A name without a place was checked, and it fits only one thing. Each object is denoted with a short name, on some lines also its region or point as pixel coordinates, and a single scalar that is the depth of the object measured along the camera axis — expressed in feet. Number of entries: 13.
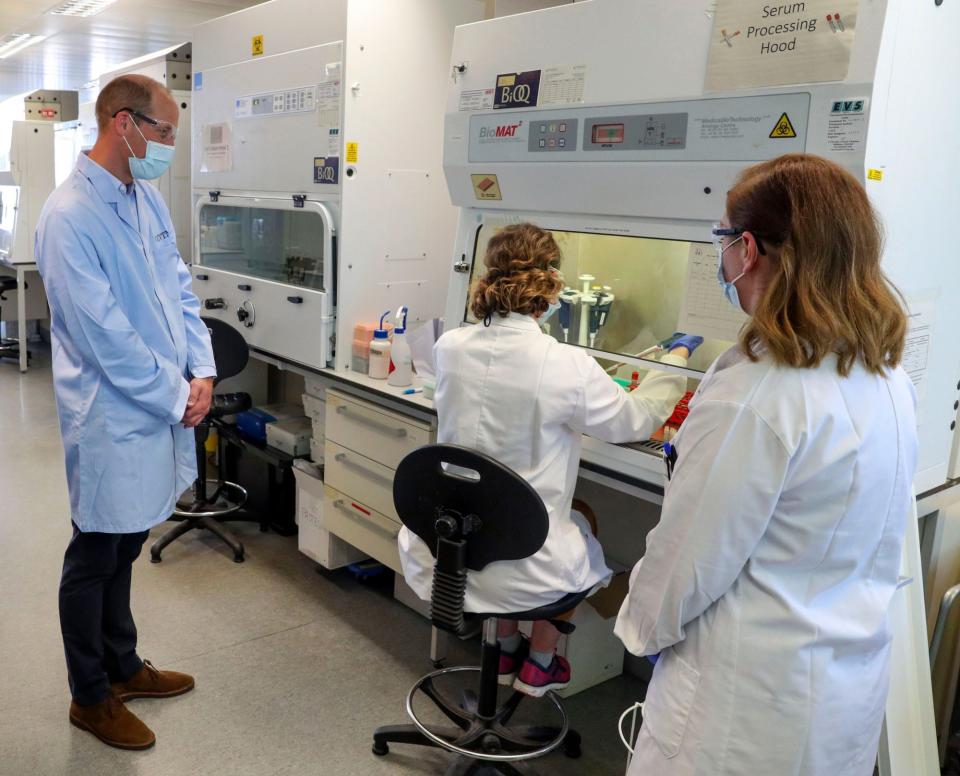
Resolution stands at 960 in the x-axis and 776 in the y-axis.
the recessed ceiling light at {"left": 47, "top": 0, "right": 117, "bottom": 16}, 15.93
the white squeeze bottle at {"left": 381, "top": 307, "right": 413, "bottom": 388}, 8.90
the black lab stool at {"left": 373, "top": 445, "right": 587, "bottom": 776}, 5.62
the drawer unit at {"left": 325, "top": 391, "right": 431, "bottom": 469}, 8.41
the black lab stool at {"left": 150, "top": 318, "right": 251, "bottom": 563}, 10.42
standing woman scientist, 3.53
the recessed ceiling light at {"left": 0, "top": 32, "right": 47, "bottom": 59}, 19.60
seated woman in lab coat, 5.97
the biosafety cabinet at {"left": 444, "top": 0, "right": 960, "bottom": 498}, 5.24
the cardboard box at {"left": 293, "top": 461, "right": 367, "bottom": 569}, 10.02
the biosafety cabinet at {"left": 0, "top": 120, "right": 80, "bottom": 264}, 20.02
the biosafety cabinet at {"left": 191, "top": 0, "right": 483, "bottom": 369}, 9.18
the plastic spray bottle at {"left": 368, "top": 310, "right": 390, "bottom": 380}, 9.17
